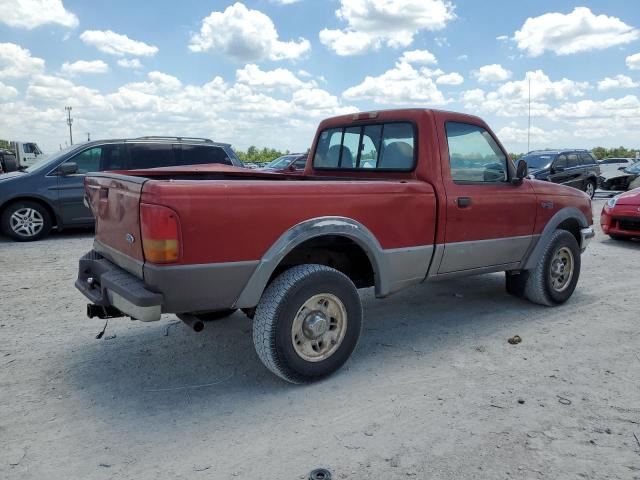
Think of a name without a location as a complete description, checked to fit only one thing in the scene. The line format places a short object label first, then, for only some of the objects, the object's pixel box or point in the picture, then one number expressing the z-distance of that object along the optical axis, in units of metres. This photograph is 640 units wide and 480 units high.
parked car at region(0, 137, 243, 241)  8.85
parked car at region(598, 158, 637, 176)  19.88
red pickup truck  2.94
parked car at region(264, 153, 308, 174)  15.17
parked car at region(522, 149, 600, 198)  15.68
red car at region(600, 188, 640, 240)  8.66
